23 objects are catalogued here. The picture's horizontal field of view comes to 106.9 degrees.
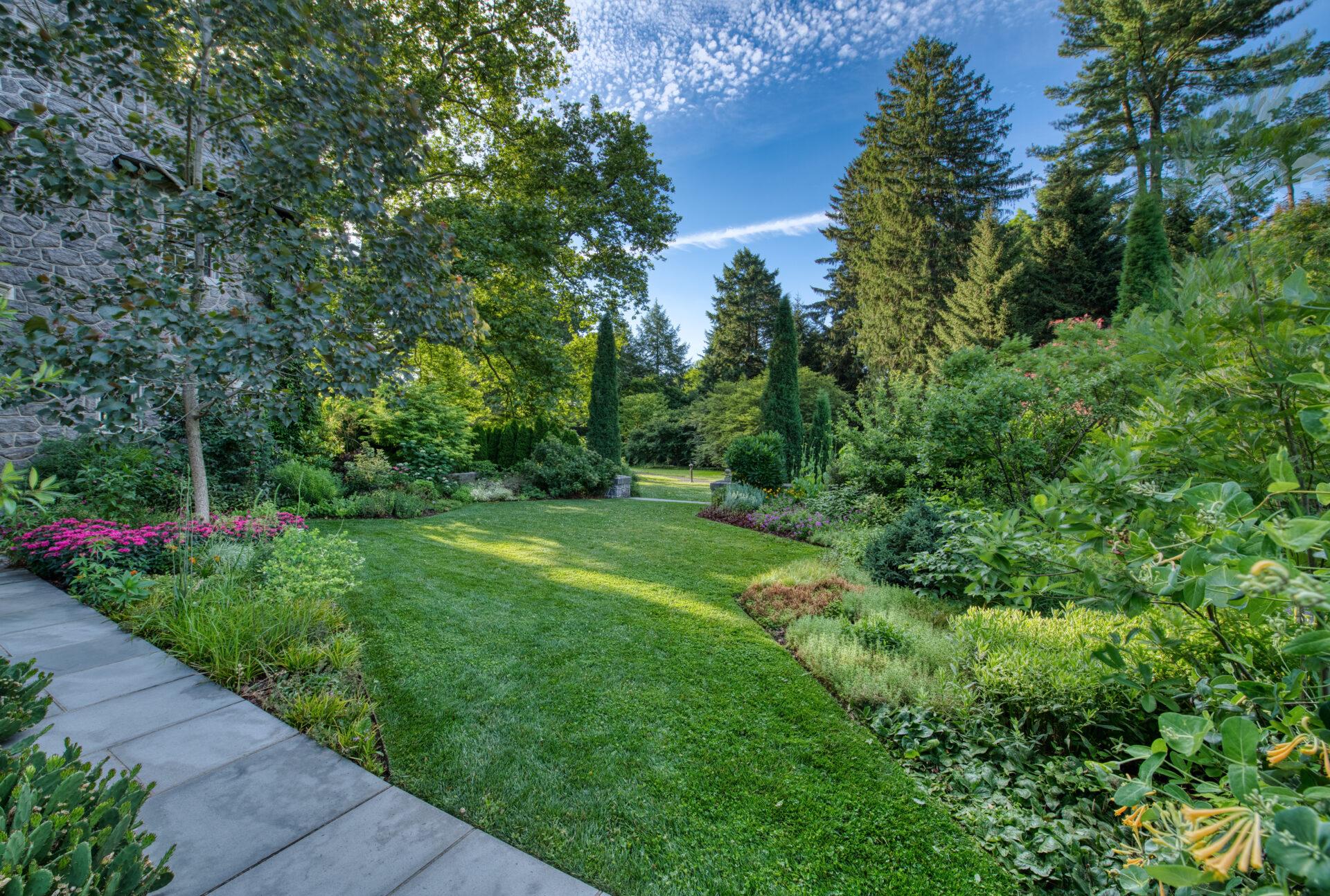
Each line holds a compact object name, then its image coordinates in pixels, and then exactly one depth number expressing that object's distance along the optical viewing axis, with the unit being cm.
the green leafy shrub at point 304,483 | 705
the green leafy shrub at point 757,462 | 1067
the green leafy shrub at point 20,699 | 187
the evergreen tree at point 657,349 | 3325
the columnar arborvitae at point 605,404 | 1434
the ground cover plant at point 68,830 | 100
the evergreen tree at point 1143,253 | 1023
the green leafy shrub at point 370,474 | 873
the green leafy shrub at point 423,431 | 1005
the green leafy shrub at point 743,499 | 925
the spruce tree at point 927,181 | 1889
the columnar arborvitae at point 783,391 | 1255
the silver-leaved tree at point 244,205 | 292
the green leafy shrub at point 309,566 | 338
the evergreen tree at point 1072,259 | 1589
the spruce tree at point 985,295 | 1586
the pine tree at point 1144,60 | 1234
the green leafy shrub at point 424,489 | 919
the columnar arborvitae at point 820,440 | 1102
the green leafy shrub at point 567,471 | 1165
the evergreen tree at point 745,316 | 2767
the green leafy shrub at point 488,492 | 1023
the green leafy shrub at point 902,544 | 452
